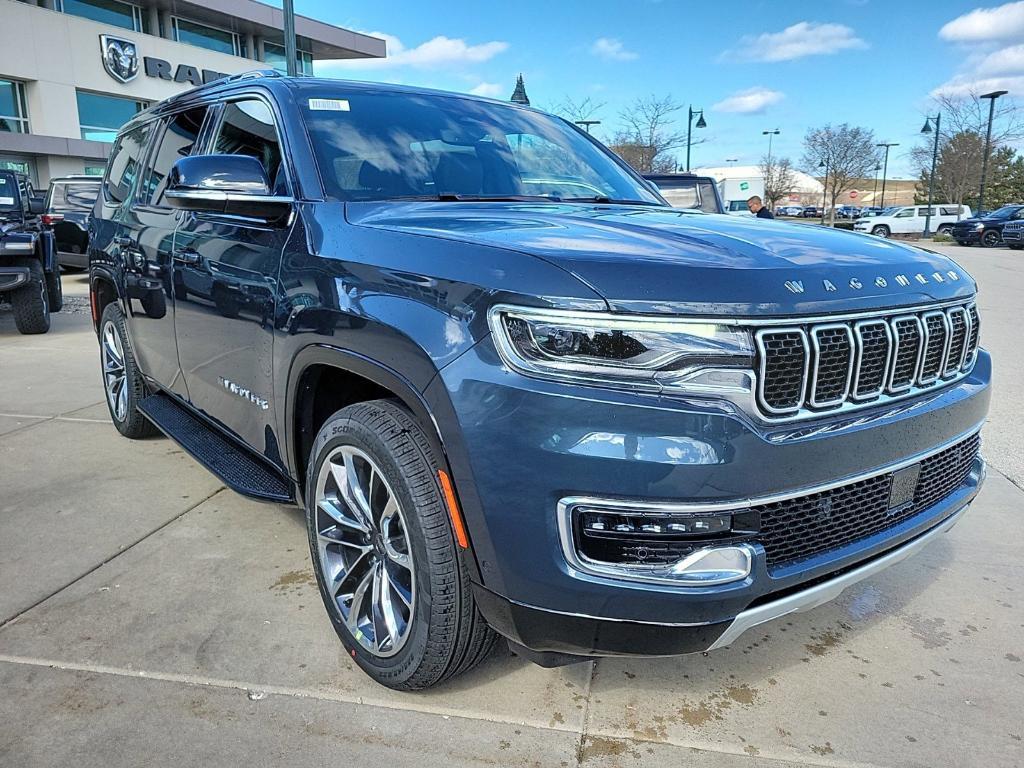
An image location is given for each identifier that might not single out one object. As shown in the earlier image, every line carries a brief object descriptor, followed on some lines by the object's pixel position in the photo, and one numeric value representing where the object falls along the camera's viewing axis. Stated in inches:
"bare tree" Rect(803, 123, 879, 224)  2021.4
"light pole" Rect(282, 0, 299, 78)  359.9
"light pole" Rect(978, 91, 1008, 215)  1322.6
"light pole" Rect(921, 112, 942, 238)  1462.8
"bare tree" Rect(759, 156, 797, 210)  2591.0
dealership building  1063.0
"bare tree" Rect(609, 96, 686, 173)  1186.0
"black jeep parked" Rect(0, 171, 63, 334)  340.5
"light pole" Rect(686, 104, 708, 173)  1193.4
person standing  546.9
